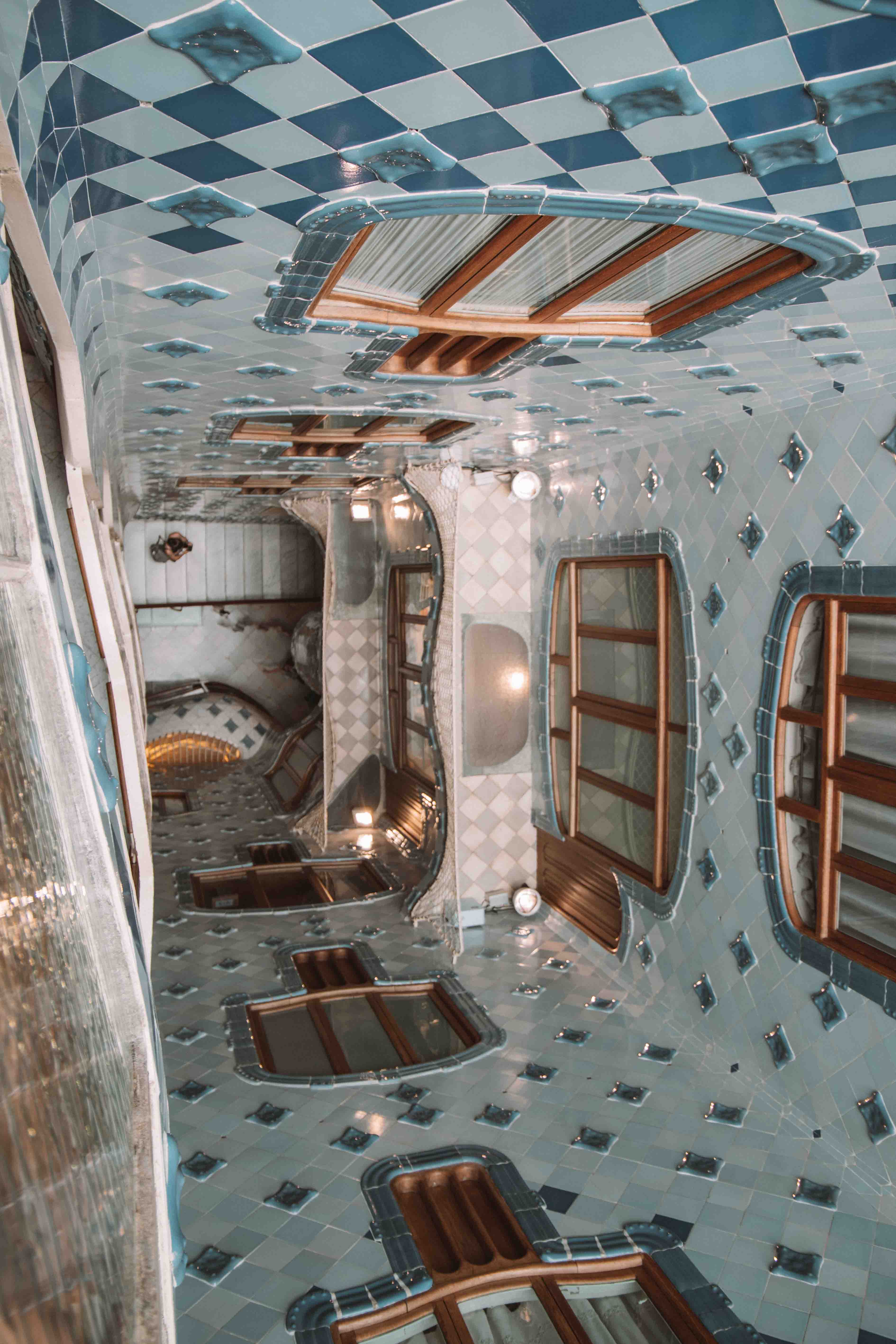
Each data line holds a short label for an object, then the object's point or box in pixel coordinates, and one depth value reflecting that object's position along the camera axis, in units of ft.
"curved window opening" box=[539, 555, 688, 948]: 17.08
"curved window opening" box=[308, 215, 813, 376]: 7.68
